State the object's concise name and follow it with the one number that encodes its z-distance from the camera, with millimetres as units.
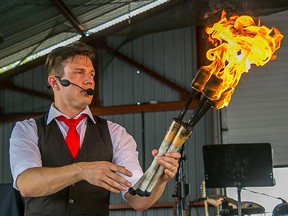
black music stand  4003
